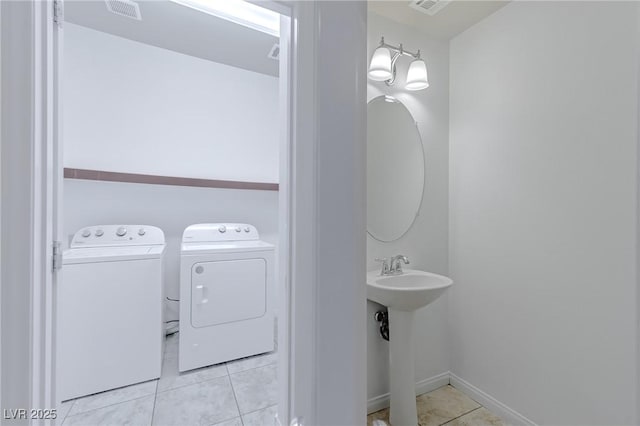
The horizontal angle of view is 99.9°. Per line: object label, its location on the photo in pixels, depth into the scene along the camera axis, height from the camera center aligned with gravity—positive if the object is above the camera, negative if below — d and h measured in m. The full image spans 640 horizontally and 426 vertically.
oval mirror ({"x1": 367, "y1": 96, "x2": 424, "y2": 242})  1.69 +0.28
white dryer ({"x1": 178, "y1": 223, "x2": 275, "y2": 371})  1.92 -0.66
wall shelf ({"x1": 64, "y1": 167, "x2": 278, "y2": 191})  1.90 +0.25
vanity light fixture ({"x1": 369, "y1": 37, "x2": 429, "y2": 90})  1.54 +0.86
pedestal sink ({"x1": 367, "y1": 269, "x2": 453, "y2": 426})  1.42 -0.81
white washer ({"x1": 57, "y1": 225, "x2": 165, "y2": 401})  1.59 -0.67
